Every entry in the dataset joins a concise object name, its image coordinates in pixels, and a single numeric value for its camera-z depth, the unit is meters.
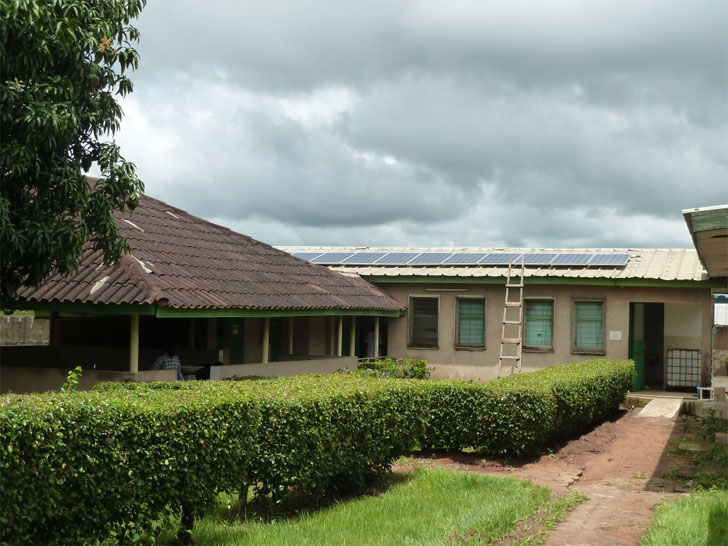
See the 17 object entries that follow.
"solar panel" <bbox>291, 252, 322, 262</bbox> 26.72
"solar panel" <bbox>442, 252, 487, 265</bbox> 23.39
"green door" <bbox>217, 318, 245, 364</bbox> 18.91
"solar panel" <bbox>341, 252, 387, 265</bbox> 24.84
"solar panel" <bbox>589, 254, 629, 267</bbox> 21.58
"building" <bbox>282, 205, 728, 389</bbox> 20.75
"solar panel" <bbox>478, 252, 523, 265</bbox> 22.89
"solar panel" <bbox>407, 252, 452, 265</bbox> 23.83
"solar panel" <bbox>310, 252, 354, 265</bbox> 25.36
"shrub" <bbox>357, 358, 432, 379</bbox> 19.94
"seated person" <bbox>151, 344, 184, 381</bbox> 13.84
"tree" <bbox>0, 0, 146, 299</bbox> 9.12
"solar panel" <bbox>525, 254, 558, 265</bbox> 22.31
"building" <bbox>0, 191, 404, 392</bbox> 12.89
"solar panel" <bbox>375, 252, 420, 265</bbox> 24.41
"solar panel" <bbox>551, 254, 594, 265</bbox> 21.98
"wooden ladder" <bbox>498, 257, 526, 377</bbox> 20.80
